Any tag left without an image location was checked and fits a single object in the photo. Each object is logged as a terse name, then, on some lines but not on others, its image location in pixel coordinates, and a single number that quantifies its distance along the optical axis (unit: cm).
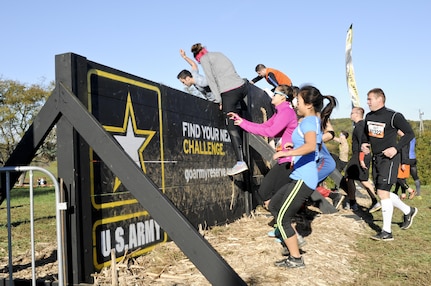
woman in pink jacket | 555
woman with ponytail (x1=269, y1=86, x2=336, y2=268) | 429
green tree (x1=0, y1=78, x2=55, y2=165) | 3762
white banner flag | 1802
